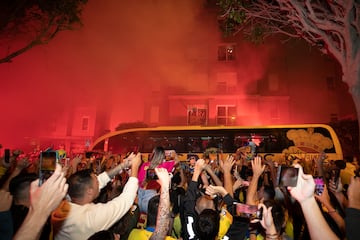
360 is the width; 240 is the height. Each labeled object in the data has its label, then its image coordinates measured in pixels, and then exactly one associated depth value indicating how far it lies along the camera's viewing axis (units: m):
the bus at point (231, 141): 8.20
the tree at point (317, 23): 5.22
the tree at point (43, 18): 8.38
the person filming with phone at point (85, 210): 1.75
